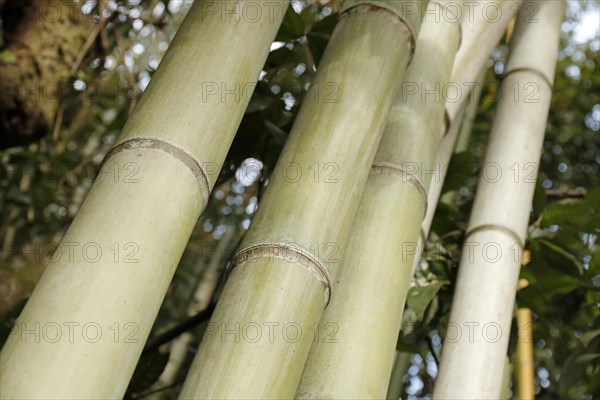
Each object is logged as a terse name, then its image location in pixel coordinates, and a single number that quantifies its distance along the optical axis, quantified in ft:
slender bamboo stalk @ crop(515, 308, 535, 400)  9.27
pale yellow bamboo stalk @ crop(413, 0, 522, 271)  8.70
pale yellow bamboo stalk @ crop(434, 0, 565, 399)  8.04
